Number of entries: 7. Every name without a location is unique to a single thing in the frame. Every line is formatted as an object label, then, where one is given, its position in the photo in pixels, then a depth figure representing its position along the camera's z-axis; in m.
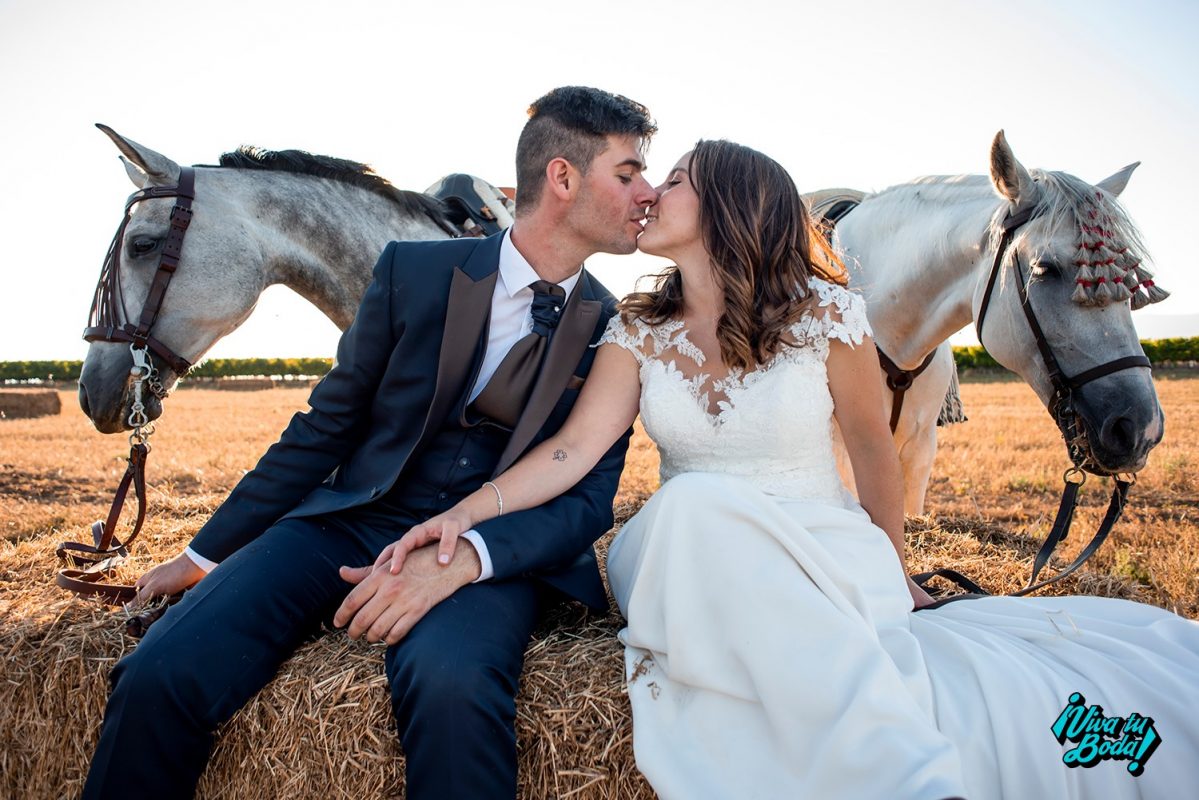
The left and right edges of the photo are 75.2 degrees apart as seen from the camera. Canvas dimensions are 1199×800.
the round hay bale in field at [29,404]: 17.97
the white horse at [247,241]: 3.79
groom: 2.20
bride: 1.96
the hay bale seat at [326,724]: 2.29
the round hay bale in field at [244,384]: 31.39
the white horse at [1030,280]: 2.99
